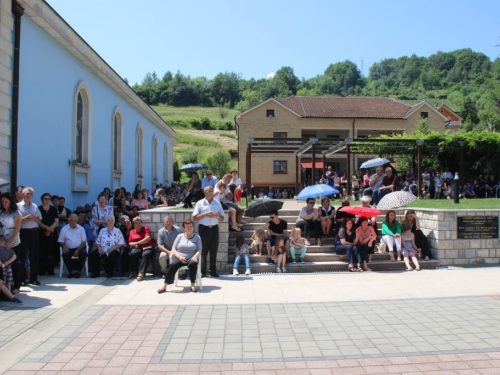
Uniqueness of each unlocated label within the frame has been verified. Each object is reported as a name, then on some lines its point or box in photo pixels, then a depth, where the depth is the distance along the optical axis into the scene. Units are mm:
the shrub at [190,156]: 60481
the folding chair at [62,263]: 9810
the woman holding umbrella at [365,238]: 10664
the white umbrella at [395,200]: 11180
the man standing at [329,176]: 22577
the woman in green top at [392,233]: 11100
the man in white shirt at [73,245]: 9789
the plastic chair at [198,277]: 8633
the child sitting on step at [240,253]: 10203
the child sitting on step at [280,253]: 10391
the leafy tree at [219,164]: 49500
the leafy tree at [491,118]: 80500
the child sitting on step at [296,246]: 10680
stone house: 45062
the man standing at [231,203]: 11778
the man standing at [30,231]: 8773
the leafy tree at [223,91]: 131750
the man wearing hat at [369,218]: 11453
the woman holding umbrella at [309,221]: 11664
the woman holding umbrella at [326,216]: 11789
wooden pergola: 19016
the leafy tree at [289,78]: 129250
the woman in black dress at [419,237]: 11312
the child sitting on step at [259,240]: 10977
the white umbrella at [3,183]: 8637
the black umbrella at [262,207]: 12117
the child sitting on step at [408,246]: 10859
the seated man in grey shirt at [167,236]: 9492
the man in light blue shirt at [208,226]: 9930
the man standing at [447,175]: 23734
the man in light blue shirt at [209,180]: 13180
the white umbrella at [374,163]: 19080
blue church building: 10508
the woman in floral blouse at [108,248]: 9844
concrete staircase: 10492
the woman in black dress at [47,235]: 9820
